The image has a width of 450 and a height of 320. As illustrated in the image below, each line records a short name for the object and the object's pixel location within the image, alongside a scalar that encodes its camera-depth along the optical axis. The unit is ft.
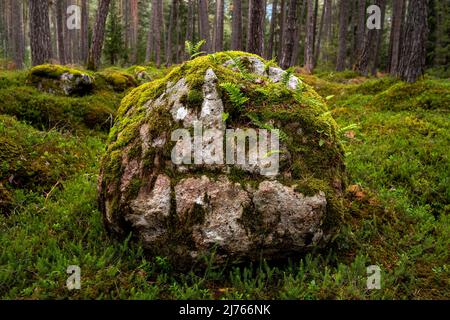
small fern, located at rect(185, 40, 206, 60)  16.79
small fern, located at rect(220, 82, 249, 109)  13.80
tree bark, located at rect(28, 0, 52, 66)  39.75
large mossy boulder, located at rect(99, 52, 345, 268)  12.76
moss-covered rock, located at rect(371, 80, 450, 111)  31.14
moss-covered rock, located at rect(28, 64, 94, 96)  30.60
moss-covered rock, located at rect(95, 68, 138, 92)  34.41
